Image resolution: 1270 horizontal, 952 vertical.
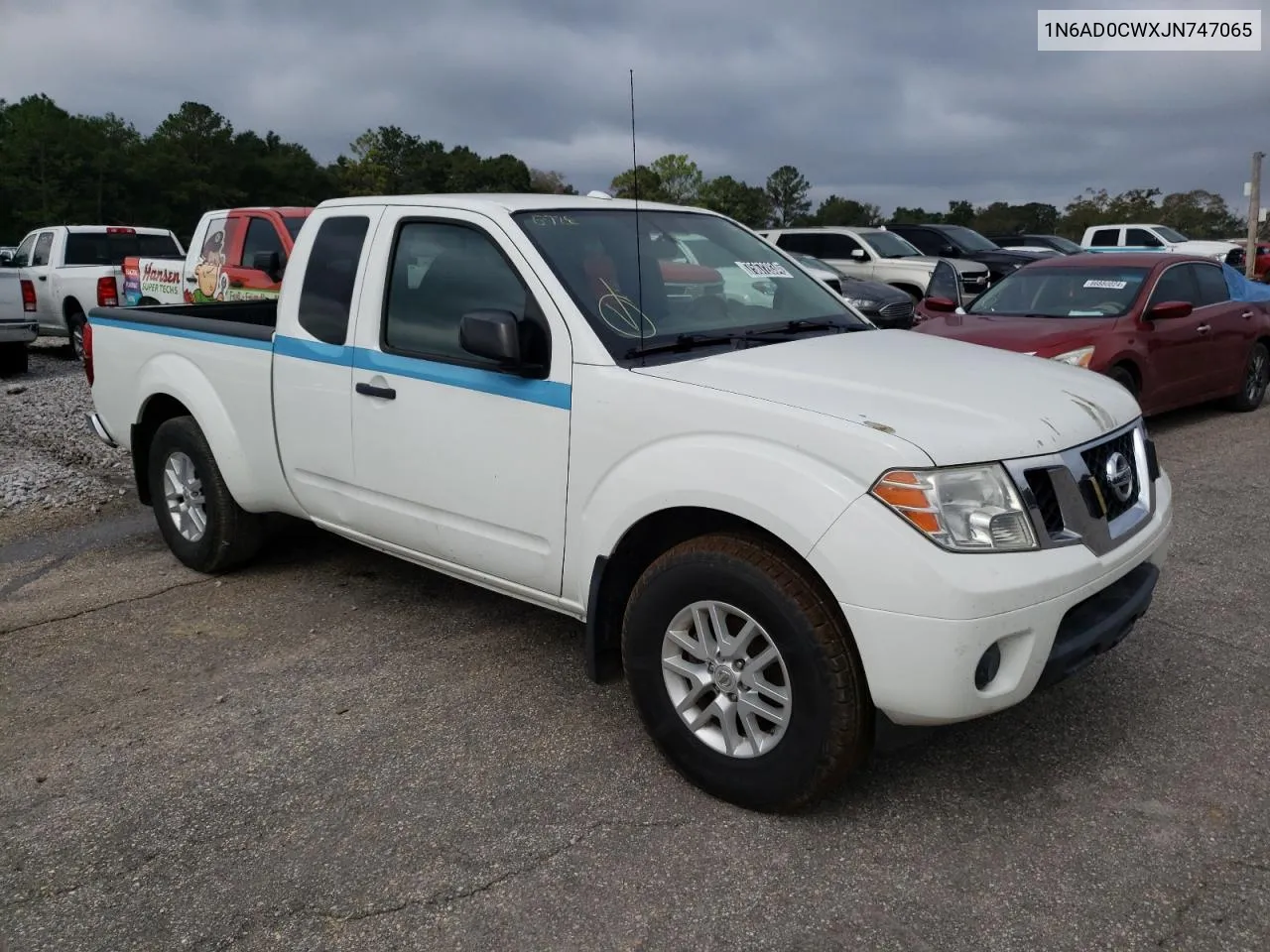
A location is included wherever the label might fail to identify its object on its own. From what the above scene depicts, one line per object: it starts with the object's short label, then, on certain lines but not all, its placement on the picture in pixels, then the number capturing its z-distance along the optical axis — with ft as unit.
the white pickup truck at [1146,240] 80.89
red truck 34.58
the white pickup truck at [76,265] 47.73
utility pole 81.25
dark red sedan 25.25
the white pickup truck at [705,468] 9.03
